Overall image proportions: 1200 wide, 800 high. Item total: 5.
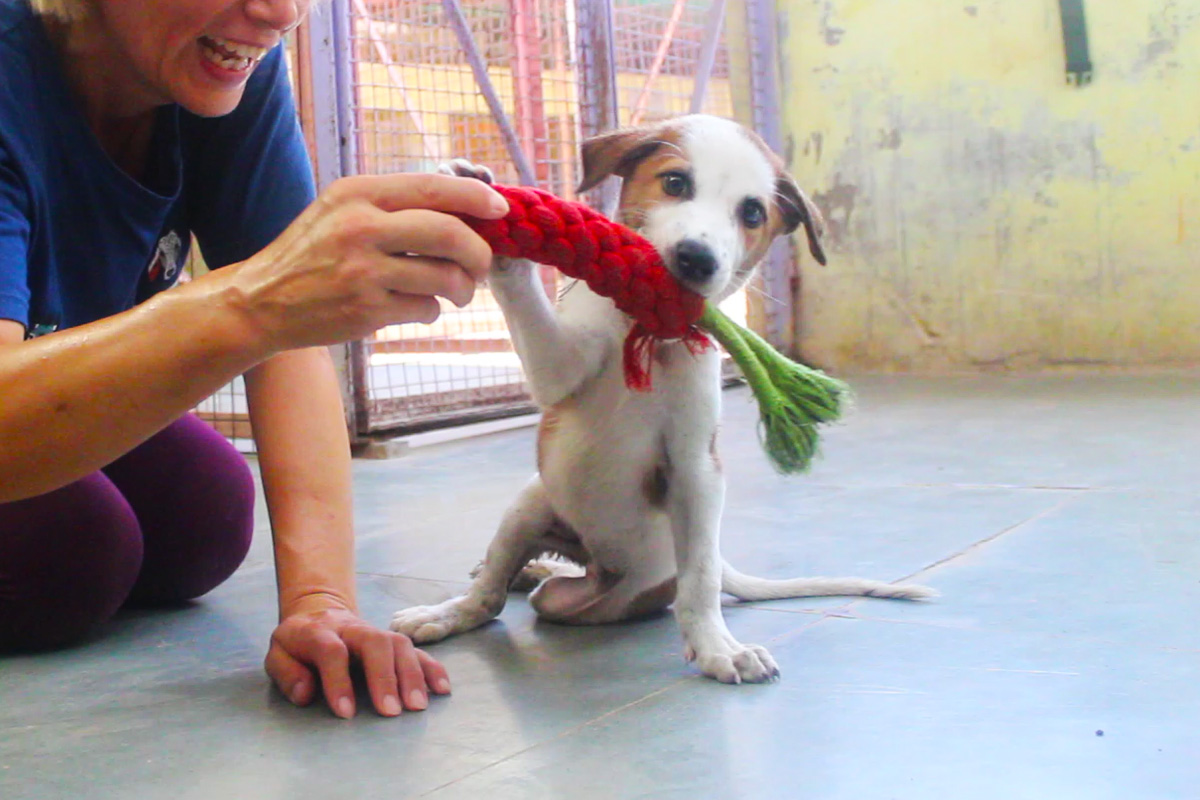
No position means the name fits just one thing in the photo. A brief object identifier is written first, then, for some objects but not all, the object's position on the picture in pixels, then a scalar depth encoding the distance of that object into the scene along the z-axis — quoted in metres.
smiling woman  1.07
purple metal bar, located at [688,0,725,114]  5.78
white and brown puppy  1.78
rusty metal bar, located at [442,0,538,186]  4.38
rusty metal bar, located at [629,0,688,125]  5.52
